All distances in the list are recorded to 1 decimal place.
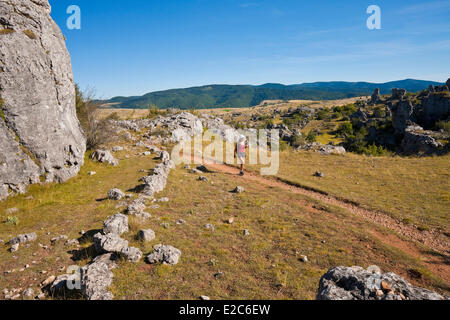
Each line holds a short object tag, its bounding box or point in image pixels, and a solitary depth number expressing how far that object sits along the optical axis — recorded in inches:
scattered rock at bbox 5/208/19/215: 476.5
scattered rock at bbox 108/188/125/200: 555.6
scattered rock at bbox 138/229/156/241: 367.9
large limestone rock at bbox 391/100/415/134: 2483.8
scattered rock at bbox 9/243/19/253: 351.9
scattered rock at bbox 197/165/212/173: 834.8
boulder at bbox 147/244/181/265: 314.5
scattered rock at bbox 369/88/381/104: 4297.7
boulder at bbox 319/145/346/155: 1079.9
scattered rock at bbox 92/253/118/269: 304.1
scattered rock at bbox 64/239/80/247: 366.4
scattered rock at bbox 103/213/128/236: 373.7
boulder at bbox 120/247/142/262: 314.2
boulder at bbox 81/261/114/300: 247.5
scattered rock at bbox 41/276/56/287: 279.3
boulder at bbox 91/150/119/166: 839.1
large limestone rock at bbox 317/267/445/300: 189.9
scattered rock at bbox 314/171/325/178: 761.6
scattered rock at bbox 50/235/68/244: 377.7
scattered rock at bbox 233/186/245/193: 626.4
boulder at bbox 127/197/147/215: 466.8
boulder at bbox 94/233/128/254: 325.7
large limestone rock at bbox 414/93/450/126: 2472.8
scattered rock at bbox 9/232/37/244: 371.2
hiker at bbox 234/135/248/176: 799.7
